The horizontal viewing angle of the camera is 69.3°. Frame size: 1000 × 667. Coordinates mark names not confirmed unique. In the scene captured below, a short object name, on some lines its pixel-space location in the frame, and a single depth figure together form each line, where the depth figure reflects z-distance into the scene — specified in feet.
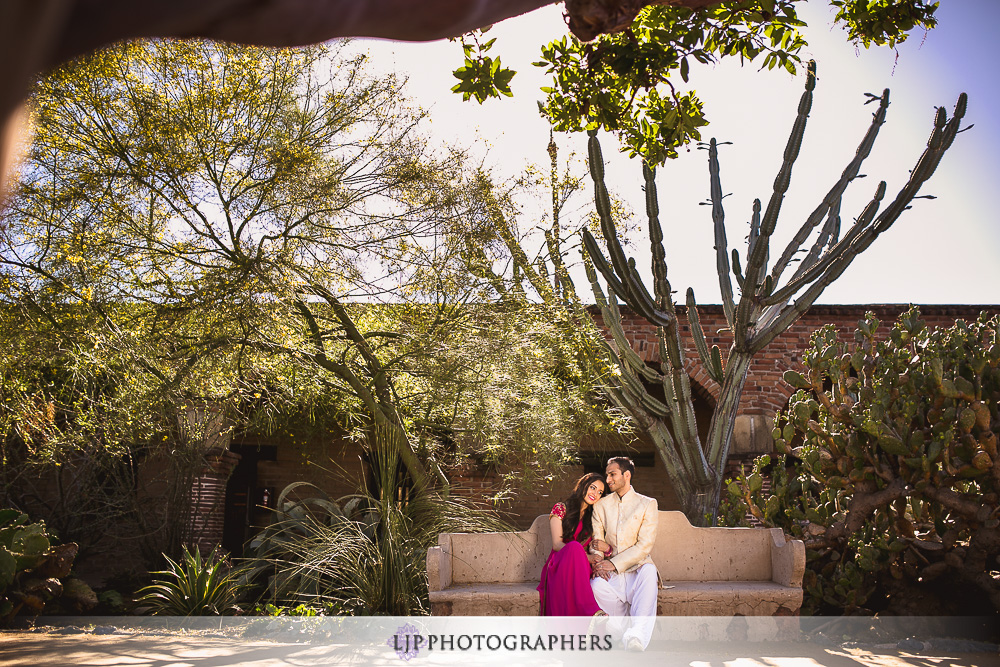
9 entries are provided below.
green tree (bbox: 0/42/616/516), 18.88
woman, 16.84
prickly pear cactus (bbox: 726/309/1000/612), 19.11
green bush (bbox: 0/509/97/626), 20.10
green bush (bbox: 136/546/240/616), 21.07
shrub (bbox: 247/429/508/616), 18.28
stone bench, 17.34
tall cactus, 26.45
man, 17.03
